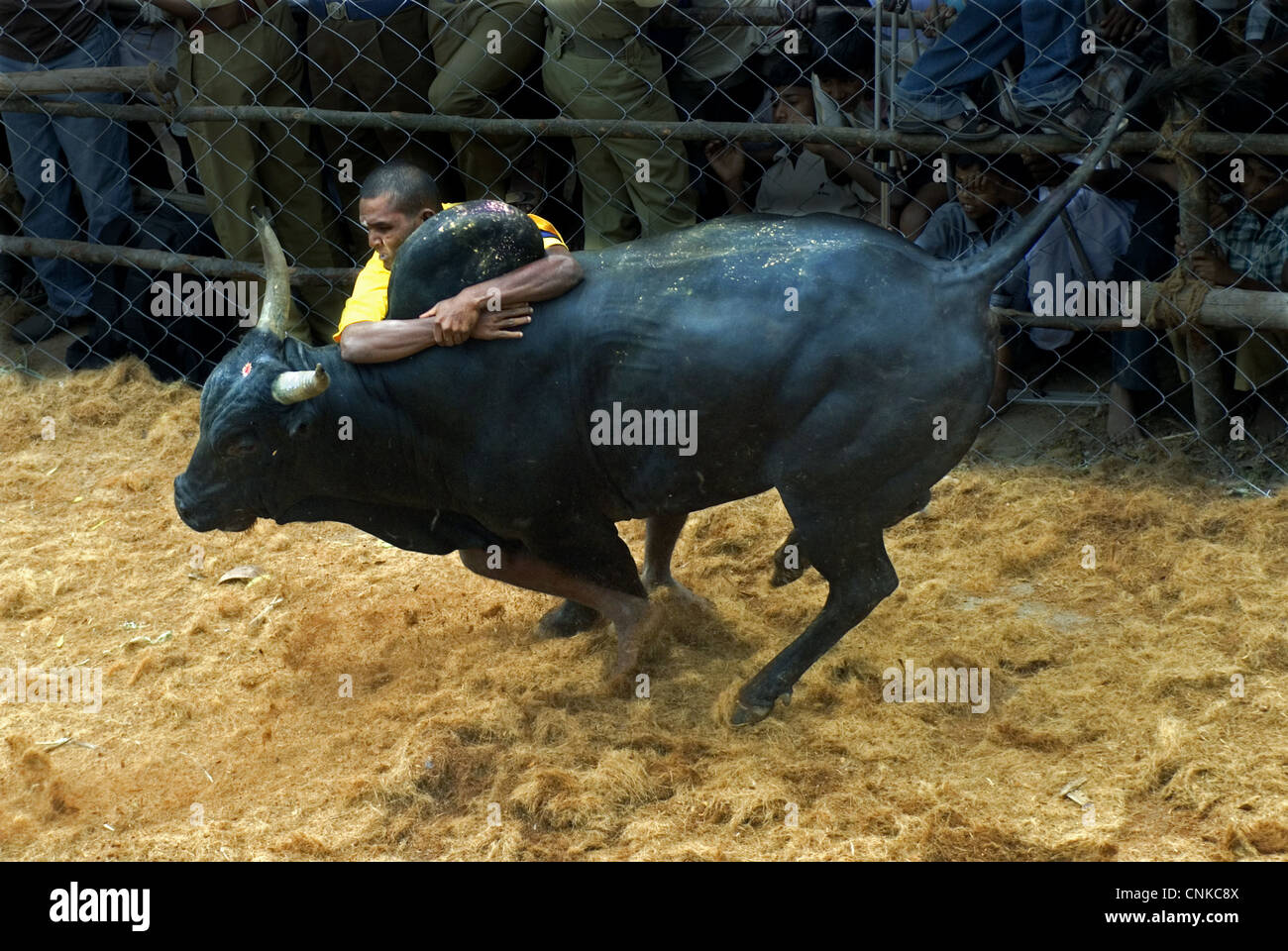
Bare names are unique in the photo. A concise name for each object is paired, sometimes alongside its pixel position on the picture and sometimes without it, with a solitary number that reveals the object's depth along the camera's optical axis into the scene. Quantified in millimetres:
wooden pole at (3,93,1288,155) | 4629
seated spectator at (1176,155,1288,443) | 4660
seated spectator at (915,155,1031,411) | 5047
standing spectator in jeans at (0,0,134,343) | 6070
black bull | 3430
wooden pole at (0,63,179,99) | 5613
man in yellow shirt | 3482
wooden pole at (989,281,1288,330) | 4652
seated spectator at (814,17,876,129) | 5199
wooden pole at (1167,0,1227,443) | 4586
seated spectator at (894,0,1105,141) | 4770
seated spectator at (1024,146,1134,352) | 5148
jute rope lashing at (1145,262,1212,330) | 4766
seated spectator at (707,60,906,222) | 5418
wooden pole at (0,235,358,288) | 5680
